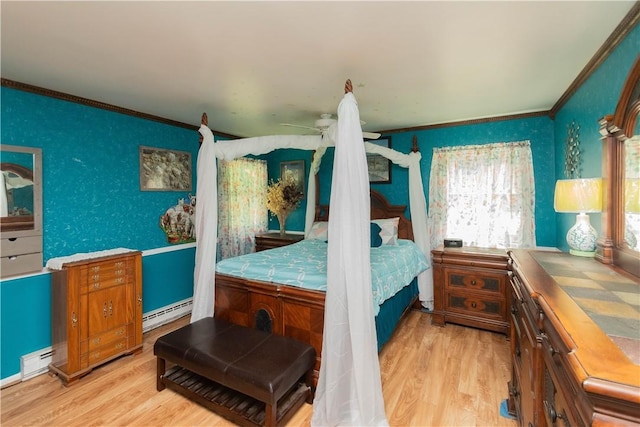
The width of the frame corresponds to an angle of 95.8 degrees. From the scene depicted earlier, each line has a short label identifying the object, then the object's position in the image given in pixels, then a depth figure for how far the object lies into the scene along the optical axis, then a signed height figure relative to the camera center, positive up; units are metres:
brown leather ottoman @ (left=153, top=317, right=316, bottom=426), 1.74 -0.99
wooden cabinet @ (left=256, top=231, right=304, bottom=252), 4.28 -0.38
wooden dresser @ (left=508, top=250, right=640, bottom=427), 0.66 -0.38
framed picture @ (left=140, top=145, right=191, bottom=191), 3.34 +0.56
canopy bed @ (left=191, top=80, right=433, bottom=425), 1.80 -0.60
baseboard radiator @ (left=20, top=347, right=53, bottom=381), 2.38 -1.23
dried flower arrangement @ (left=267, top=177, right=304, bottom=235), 4.59 +0.26
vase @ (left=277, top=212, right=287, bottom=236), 4.62 -0.10
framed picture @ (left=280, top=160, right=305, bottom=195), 4.79 +0.73
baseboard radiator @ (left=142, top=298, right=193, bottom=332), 3.28 -1.19
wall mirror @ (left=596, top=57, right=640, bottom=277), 1.53 +0.18
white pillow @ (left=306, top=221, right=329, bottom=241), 4.12 -0.24
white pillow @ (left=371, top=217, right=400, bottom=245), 3.67 -0.21
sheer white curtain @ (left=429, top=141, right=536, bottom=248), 3.39 +0.22
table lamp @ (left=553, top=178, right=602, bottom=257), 1.87 +0.04
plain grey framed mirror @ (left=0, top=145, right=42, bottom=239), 2.30 +0.13
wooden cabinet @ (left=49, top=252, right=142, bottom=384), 2.36 -0.85
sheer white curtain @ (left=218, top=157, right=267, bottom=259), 4.16 +0.16
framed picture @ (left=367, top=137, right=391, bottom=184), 4.19 +0.70
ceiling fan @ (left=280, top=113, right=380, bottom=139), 2.97 +0.96
